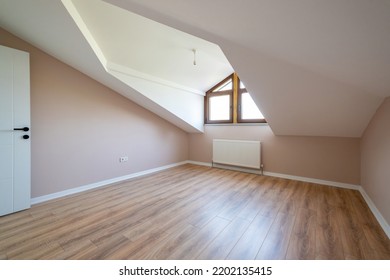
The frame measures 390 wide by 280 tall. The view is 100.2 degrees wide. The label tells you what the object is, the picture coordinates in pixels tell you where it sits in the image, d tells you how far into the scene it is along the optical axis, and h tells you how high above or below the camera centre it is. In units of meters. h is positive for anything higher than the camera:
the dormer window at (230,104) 4.01 +0.89
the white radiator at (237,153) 3.81 -0.37
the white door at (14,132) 2.00 +0.07
